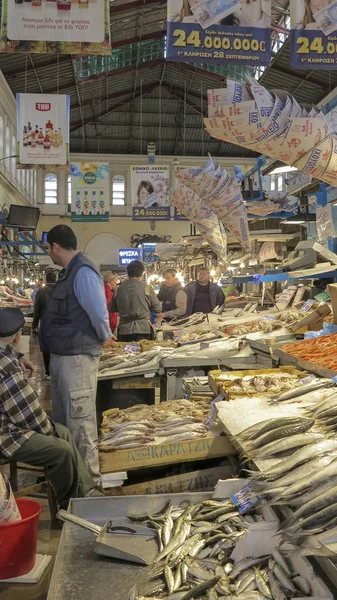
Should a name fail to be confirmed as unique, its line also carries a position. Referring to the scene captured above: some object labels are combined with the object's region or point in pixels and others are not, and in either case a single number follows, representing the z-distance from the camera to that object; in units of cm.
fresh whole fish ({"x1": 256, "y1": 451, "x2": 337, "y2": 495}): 250
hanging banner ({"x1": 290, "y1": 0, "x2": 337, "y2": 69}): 807
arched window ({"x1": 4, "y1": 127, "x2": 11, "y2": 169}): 2324
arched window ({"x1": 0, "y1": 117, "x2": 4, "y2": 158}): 2194
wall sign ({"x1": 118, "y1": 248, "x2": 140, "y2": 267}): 2919
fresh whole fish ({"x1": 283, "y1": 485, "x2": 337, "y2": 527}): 221
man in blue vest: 467
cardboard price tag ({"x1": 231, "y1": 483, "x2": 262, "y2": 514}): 271
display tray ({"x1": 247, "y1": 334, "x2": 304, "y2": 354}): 614
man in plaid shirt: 386
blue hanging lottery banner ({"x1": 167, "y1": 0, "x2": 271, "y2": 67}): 787
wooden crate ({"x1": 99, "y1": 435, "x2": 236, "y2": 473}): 378
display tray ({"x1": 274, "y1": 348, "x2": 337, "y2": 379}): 454
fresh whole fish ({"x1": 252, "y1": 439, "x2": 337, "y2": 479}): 263
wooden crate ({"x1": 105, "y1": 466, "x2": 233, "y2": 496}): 378
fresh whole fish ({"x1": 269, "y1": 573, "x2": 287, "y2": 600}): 210
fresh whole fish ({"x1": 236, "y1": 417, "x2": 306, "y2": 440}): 317
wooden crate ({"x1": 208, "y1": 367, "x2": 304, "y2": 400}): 484
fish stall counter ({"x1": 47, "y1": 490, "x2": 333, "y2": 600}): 232
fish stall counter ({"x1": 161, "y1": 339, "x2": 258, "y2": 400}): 647
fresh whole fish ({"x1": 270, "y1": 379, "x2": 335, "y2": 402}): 405
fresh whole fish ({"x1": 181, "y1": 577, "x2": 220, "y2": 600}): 218
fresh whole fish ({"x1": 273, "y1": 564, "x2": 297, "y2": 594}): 212
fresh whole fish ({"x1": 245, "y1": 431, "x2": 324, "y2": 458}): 295
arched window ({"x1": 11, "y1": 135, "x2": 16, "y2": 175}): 2470
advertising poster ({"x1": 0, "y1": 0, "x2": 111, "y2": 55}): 770
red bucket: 343
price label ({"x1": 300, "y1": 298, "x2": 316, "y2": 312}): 694
